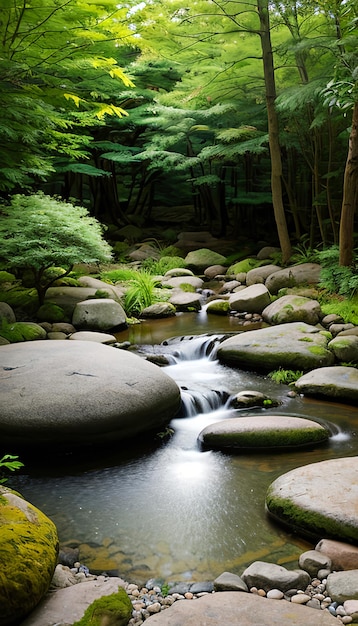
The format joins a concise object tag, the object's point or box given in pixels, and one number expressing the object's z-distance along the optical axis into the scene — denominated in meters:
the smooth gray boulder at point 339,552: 3.10
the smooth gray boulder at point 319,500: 3.36
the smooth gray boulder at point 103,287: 10.88
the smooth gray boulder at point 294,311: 8.84
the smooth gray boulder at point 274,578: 2.93
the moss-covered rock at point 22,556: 2.50
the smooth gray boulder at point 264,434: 5.00
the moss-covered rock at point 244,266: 14.09
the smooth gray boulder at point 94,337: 8.42
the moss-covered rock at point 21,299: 9.84
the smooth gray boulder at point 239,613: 2.54
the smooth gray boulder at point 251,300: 10.40
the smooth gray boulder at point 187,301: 11.23
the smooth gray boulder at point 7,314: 8.57
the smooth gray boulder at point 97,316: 9.50
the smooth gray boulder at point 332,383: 6.07
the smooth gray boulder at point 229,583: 2.94
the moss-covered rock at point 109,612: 2.53
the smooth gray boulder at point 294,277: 10.91
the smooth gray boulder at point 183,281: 12.86
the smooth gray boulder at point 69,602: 2.54
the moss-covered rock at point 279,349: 7.12
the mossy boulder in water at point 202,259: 15.62
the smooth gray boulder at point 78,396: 4.80
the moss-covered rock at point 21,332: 7.99
